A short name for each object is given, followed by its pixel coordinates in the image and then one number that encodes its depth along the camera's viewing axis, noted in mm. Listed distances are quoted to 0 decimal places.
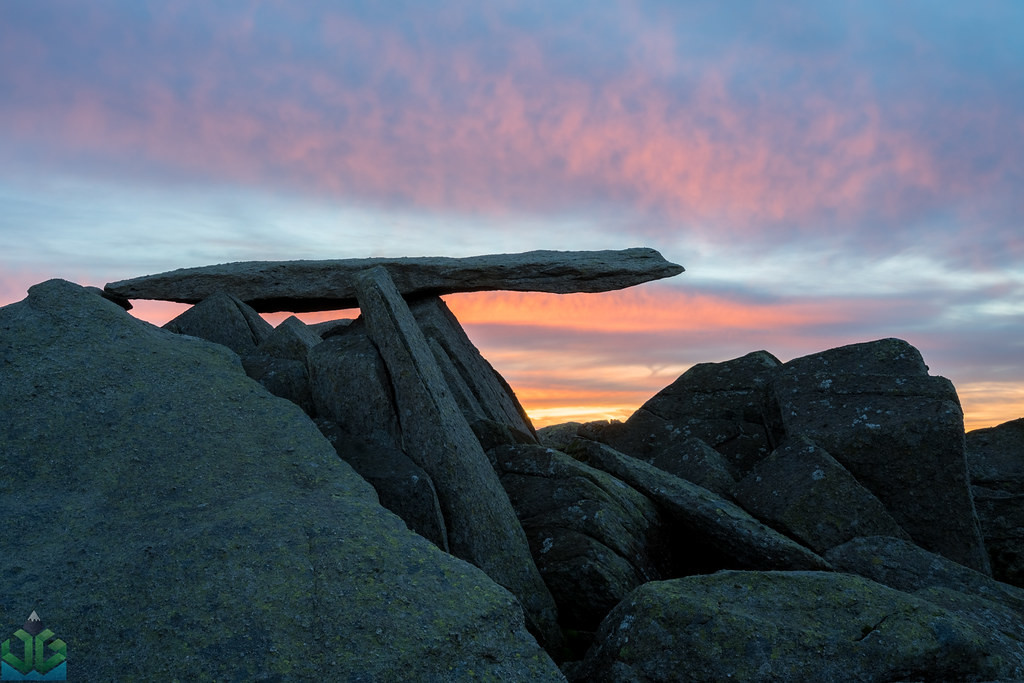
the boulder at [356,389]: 11750
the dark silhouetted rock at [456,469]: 10602
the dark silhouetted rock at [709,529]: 11250
